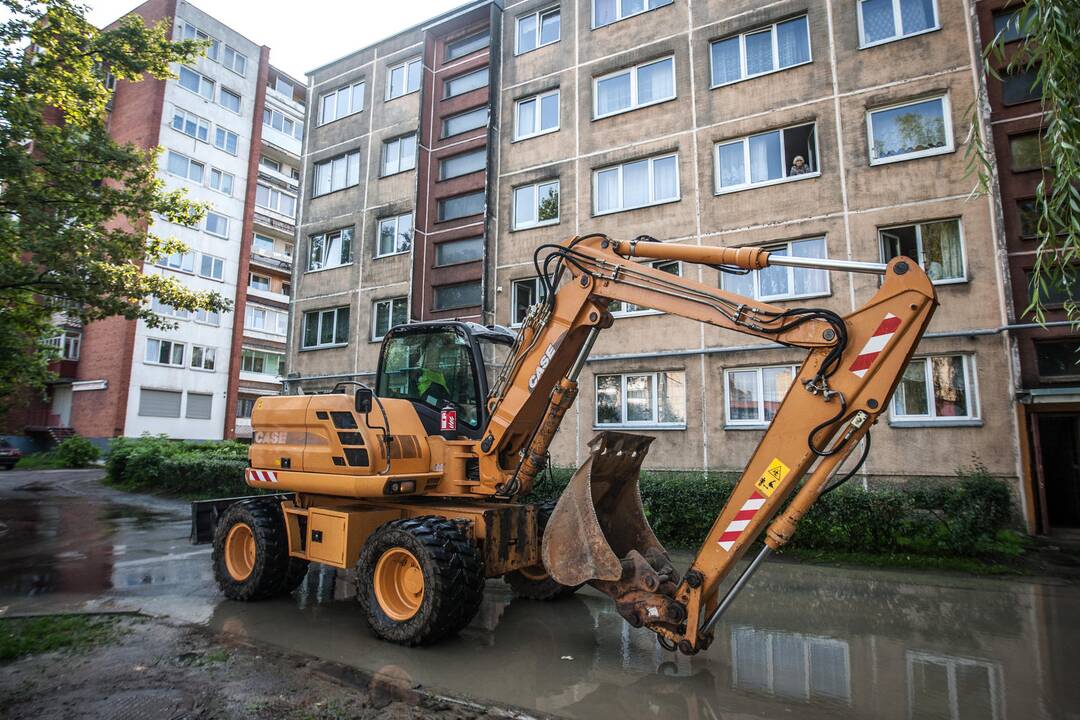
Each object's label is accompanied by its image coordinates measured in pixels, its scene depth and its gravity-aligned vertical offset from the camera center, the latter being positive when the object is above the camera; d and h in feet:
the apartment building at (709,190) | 42.50 +22.71
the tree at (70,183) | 38.01 +17.69
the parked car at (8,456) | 86.69 -2.62
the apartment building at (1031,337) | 38.78 +7.16
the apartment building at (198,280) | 102.06 +29.87
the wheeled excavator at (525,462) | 13.96 -0.61
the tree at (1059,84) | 15.70 +9.62
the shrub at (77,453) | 88.58 -2.16
